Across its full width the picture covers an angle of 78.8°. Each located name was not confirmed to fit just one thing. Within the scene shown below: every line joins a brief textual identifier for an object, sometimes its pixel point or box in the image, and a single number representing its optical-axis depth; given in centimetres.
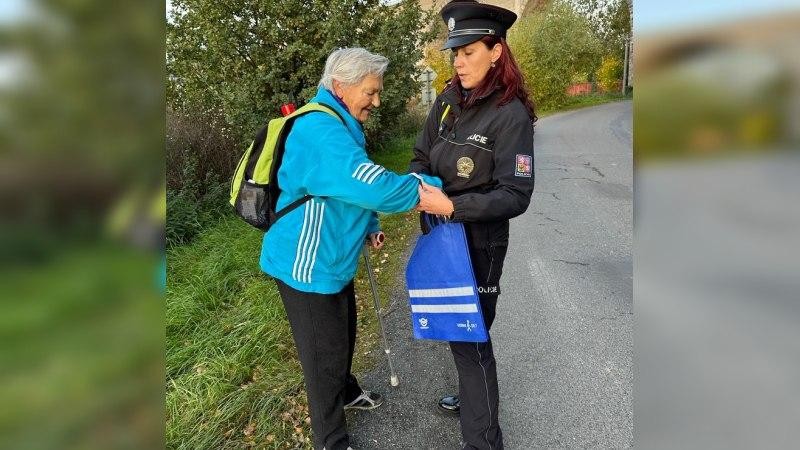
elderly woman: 198
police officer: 206
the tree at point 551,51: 3148
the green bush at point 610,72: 3375
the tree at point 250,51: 779
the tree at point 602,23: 3273
